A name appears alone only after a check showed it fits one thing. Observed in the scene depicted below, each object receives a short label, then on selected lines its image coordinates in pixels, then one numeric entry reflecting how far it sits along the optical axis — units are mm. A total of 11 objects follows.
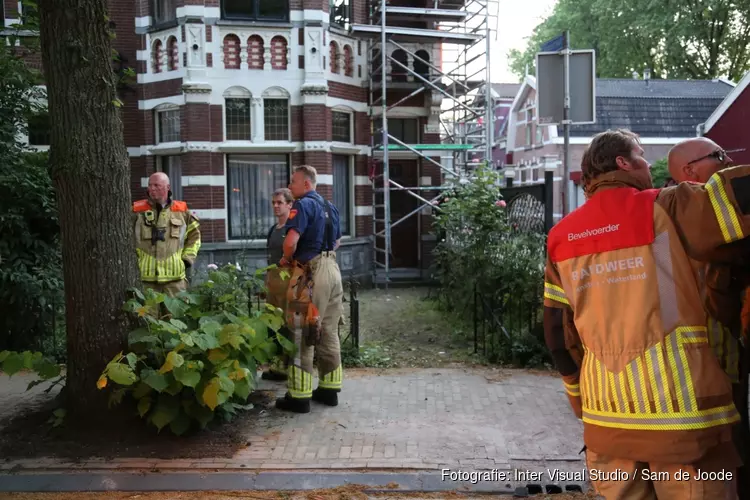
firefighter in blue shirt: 6016
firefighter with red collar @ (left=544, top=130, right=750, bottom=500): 2471
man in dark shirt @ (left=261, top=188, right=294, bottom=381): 6661
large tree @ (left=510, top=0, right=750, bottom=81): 31141
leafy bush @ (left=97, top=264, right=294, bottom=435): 4973
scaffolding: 15773
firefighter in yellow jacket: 7051
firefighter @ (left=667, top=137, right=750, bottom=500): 2695
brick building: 14555
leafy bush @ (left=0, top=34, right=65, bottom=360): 7566
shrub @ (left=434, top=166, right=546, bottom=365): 7984
